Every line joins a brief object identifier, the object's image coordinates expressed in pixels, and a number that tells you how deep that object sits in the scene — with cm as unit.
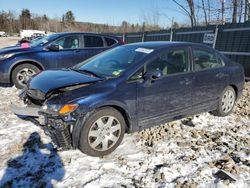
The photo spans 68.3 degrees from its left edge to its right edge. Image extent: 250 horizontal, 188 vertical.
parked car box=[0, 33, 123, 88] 473
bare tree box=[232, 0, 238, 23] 1174
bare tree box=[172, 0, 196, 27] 1487
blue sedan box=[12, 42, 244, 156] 236
